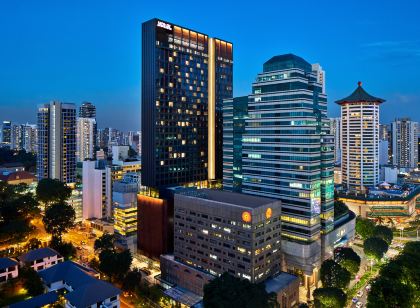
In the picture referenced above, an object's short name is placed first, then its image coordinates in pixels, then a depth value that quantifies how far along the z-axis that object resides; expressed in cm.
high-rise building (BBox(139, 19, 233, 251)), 8475
